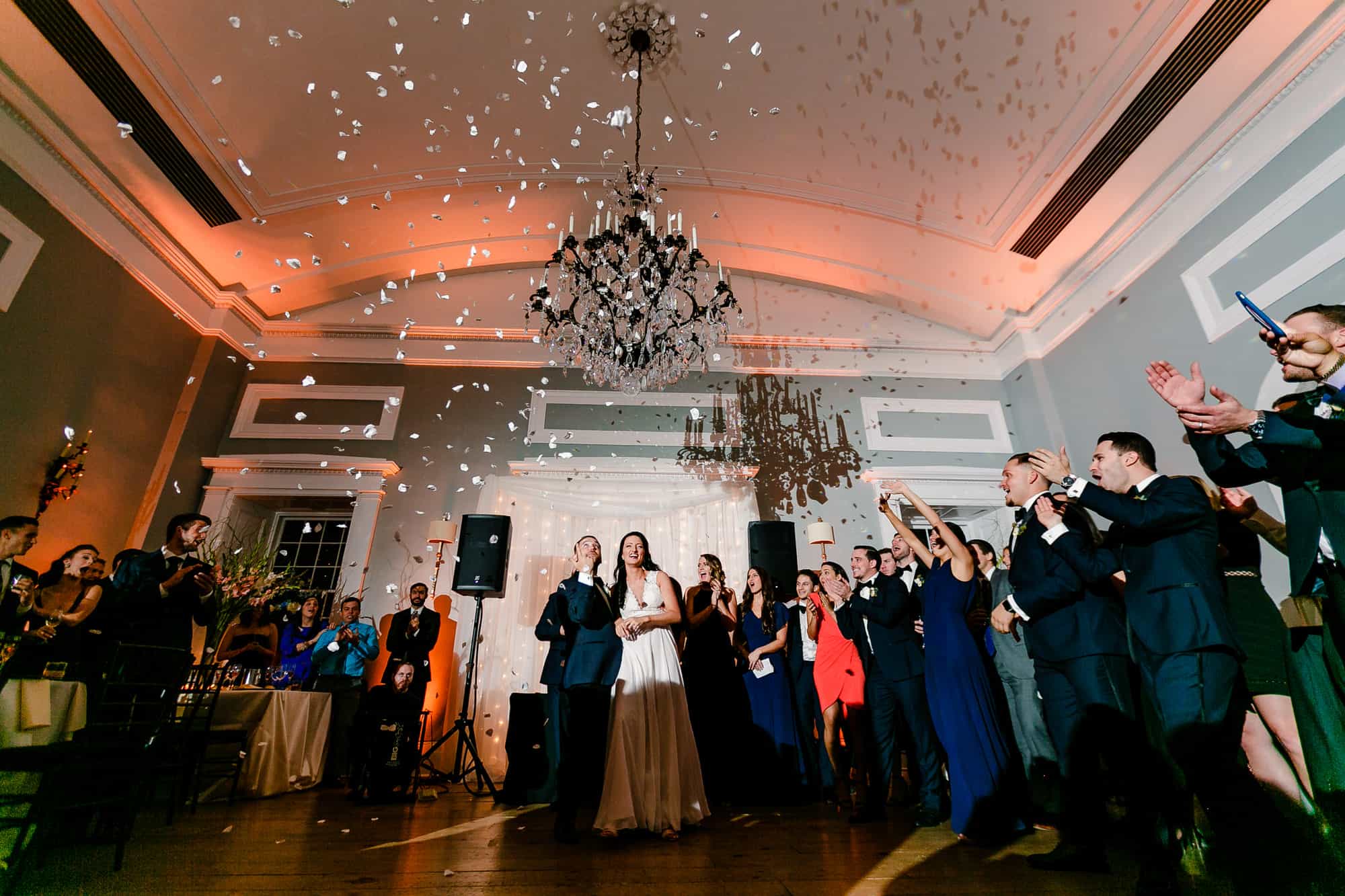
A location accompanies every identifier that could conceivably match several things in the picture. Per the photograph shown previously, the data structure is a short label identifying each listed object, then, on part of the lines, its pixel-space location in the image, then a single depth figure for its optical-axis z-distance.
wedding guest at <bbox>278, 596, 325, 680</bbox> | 4.78
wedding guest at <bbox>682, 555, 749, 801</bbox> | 3.63
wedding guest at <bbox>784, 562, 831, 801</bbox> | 3.73
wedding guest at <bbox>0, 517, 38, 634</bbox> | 2.62
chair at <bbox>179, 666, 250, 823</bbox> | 3.14
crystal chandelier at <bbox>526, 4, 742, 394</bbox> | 4.30
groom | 2.41
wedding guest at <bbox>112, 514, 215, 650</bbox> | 3.01
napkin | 2.12
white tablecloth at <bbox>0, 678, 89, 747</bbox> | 2.08
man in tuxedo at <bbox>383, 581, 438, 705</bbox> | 4.36
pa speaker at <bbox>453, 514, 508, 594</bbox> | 5.08
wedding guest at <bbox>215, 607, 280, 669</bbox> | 4.21
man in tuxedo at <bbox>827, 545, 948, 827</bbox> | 2.96
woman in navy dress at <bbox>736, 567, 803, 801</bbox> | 3.65
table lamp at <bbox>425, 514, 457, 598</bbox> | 5.38
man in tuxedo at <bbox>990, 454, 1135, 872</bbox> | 1.92
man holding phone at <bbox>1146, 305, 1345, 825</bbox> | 1.57
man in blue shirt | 4.54
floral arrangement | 4.18
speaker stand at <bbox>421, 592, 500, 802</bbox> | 4.03
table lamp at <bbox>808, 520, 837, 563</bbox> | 5.57
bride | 2.41
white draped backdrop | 5.36
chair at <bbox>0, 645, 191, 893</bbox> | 1.94
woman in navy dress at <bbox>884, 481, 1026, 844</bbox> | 2.29
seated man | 3.63
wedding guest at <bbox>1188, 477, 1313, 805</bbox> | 2.04
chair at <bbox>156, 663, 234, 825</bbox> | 2.82
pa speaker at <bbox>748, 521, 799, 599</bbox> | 5.44
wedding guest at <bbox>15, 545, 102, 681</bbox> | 2.72
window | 6.04
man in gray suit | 2.85
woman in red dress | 3.37
